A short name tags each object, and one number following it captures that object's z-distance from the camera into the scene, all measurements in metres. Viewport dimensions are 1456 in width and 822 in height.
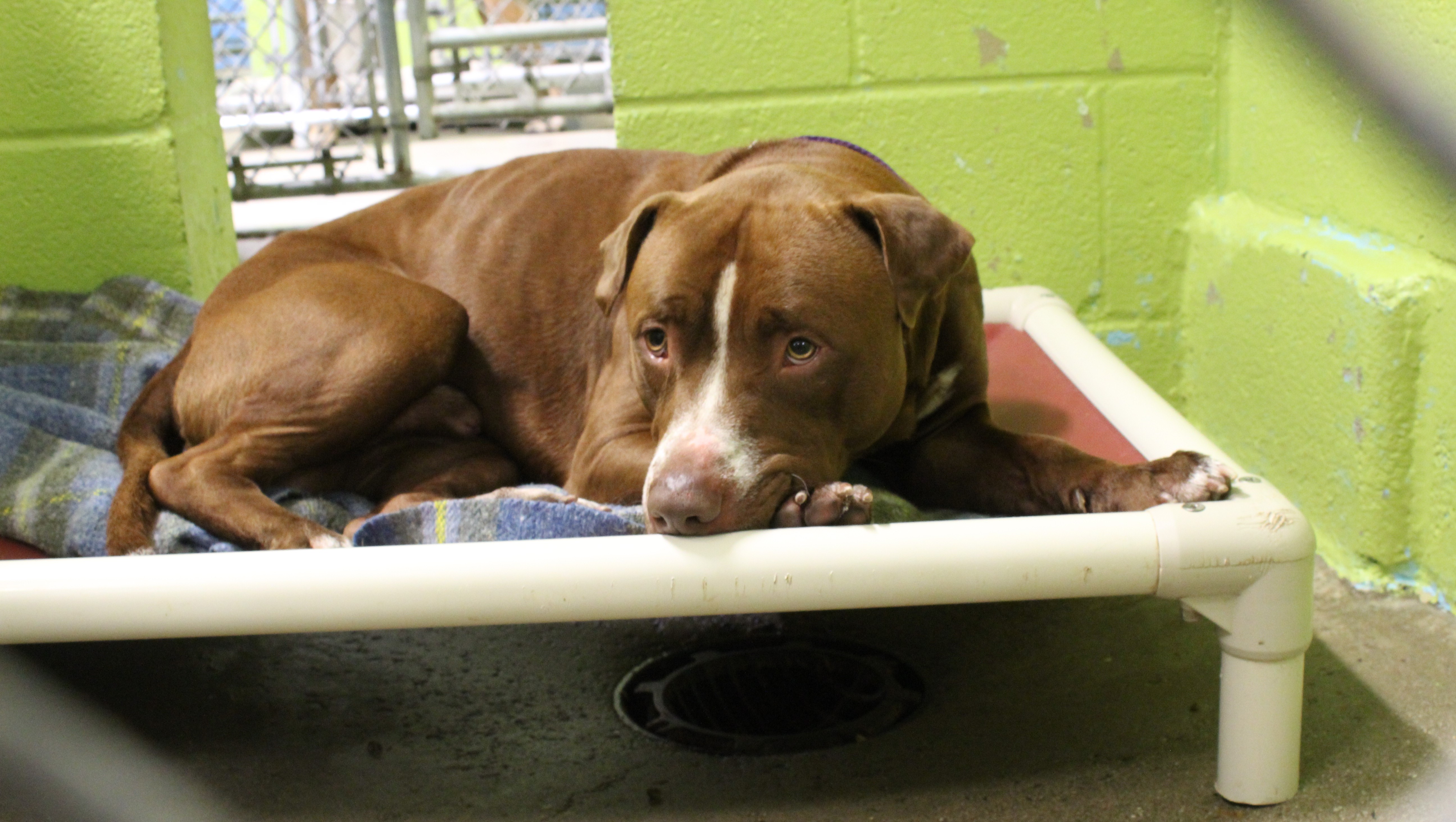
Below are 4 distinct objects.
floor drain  1.10
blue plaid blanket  1.06
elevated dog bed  0.97
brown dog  1.02
